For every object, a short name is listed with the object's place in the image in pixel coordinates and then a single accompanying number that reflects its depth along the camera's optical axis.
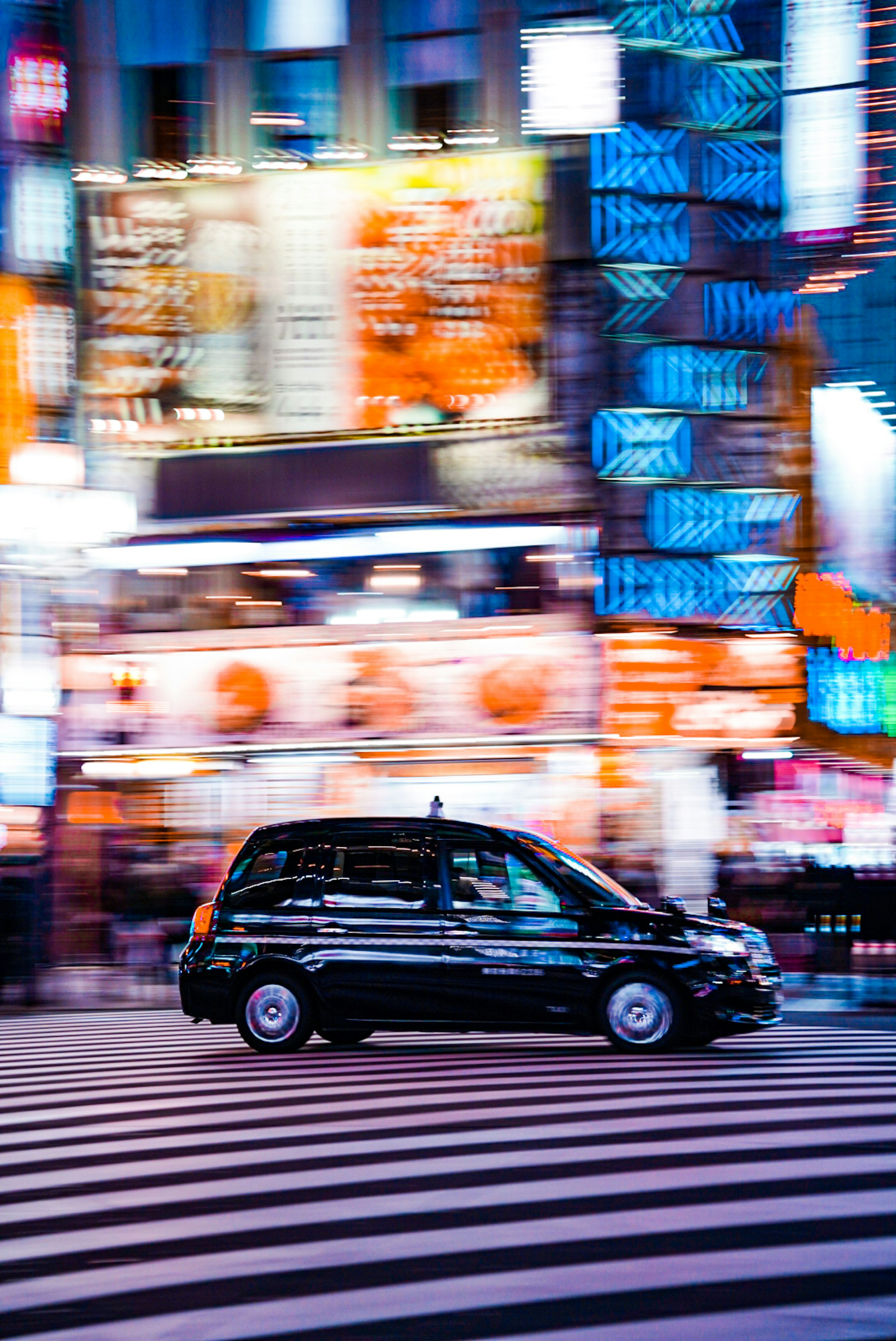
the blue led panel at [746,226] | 27.34
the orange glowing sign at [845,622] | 41.84
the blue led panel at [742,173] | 27.27
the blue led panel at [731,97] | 27.33
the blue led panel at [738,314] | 27.09
